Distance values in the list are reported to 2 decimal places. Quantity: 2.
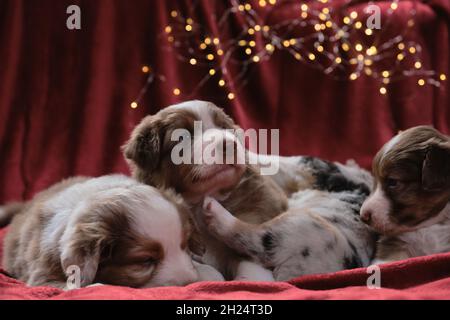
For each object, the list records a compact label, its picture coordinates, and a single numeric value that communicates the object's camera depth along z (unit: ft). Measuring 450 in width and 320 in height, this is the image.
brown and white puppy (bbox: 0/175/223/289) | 7.43
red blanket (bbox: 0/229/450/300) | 6.80
